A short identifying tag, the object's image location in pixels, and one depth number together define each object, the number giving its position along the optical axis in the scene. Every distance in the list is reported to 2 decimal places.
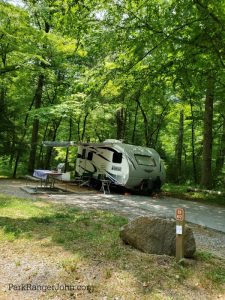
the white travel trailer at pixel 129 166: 14.86
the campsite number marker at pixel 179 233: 4.86
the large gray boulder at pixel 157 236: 5.22
